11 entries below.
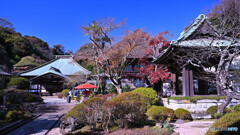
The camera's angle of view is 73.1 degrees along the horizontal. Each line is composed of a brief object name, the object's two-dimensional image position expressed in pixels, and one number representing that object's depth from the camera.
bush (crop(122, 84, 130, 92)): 20.56
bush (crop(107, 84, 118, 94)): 20.90
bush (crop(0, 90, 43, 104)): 12.80
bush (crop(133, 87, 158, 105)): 11.41
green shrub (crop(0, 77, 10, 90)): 21.11
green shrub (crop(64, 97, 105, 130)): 6.95
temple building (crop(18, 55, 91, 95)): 25.68
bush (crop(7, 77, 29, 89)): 21.32
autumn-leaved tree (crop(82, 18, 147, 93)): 12.75
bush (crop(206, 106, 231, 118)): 9.20
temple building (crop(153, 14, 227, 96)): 9.34
